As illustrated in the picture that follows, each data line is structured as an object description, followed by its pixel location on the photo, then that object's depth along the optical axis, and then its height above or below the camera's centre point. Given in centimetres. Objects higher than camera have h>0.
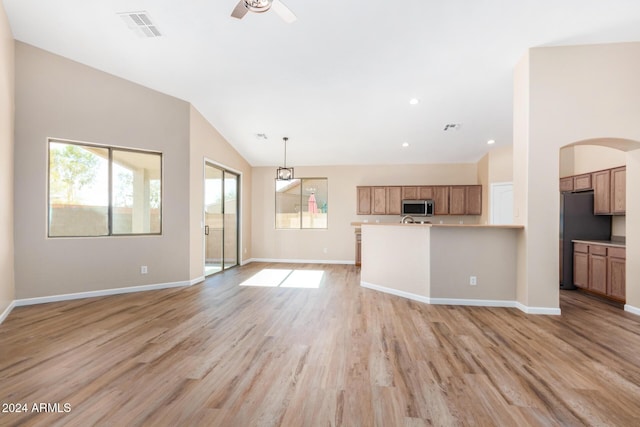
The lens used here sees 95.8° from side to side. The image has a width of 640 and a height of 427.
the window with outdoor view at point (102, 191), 421 +36
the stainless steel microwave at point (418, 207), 729 +18
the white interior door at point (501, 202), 674 +29
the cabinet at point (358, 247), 744 -86
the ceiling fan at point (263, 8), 236 +173
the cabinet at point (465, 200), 725 +36
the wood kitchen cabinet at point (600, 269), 401 -82
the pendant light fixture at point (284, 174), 598 +83
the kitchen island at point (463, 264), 398 -71
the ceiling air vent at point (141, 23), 318 +217
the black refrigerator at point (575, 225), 482 -17
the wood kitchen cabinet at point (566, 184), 532 +57
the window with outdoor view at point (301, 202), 802 +33
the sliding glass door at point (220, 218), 608 -10
